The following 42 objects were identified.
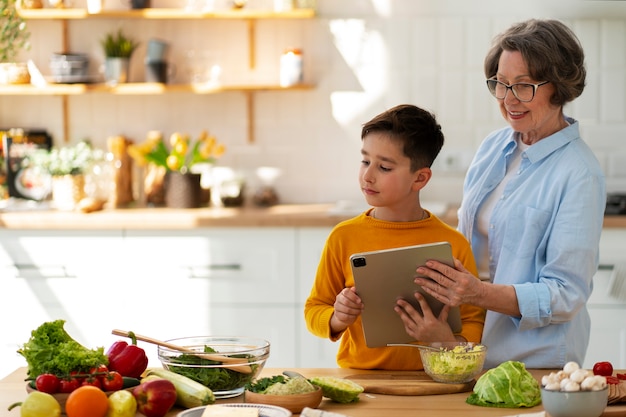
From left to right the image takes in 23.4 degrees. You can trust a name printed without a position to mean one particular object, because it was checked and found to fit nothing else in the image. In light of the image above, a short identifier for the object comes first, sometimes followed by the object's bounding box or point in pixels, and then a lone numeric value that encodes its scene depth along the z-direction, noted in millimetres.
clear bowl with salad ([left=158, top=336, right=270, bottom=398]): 3006
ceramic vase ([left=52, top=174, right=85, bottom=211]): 5472
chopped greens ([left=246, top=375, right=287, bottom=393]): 2942
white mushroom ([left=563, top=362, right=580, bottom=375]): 2852
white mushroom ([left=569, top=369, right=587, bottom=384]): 2816
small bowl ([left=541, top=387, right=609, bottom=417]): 2794
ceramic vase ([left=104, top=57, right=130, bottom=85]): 5663
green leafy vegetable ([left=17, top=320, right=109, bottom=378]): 2905
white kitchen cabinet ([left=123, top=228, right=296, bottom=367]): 5094
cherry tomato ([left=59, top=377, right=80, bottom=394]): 2877
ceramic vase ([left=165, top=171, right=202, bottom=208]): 5441
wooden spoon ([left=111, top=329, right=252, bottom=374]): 3006
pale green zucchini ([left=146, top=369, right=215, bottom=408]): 2914
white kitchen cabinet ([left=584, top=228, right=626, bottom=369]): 4942
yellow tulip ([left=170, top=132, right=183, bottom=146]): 5552
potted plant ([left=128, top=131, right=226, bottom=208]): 5462
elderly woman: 3300
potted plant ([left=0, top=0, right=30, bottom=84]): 5751
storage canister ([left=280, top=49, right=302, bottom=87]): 5591
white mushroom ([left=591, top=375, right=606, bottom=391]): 2800
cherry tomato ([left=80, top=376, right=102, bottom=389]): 2895
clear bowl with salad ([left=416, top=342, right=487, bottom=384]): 3053
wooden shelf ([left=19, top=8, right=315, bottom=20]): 5539
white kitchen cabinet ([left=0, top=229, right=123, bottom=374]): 5142
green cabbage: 2927
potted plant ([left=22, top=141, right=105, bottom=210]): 5478
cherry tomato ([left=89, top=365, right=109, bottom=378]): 2911
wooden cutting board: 3021
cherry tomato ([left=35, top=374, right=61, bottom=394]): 2869
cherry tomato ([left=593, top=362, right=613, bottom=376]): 3075
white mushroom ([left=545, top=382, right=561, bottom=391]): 2810
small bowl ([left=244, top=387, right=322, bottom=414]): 2893
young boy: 3340
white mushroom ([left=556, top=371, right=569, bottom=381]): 2834
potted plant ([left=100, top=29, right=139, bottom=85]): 5663
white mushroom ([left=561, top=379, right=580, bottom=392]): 2798
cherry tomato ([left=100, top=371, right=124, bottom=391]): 2896
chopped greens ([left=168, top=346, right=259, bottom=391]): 3004
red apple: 2854
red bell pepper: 3020
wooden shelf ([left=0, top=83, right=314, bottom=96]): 5565
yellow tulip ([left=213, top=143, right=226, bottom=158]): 5555
